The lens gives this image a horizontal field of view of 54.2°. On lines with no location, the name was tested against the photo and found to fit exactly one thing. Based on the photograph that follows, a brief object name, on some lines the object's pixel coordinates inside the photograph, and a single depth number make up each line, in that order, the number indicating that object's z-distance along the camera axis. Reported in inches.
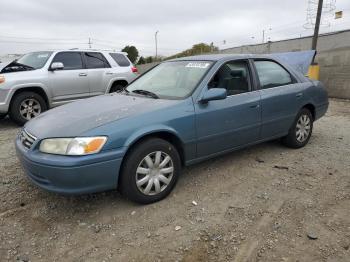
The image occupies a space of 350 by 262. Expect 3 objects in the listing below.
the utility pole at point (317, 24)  537.3
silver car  278.8
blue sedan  122.6
